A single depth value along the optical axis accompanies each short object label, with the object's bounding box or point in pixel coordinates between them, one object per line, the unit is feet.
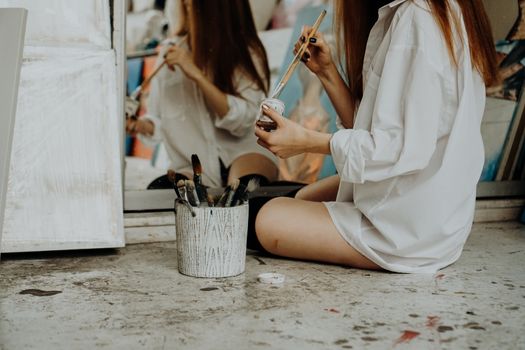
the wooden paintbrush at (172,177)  7.65
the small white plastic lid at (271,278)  7.49
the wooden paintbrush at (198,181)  7.58
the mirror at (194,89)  12.01
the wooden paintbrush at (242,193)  7.67
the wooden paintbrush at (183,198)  7.38
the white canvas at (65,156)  8.36
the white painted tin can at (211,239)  7.41
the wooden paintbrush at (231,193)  7.65
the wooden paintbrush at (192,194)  7.45
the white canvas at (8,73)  5.23
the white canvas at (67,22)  8.49
